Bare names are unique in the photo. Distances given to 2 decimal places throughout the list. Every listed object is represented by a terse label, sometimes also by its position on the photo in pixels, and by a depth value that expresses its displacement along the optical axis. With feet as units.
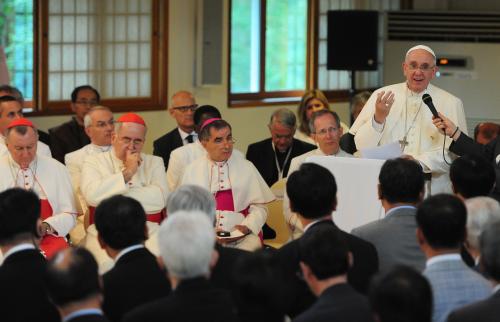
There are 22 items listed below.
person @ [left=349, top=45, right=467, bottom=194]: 38.27
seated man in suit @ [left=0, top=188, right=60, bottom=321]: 23.16
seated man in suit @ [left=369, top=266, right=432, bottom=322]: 17.78
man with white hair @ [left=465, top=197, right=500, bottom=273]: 24.44
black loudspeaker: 65.87
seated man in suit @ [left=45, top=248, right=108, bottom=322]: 19.85
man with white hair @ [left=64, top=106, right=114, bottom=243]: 43.34
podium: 34.86
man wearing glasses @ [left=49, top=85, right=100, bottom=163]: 49.75
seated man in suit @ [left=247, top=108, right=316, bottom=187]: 49.01
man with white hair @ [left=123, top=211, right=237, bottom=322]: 20.02
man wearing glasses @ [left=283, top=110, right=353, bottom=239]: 40.32
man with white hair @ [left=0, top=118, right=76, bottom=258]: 38.01
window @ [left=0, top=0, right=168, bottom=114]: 56.95
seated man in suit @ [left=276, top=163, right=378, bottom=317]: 24.73
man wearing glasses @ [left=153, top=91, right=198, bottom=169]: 49.44
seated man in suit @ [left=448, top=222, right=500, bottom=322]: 20.33
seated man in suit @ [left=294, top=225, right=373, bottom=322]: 20.26
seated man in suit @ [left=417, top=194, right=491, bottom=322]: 22.40
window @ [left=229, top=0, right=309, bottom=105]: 66.85
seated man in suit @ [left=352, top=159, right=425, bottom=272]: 26.71
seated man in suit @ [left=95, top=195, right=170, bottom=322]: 23.34
